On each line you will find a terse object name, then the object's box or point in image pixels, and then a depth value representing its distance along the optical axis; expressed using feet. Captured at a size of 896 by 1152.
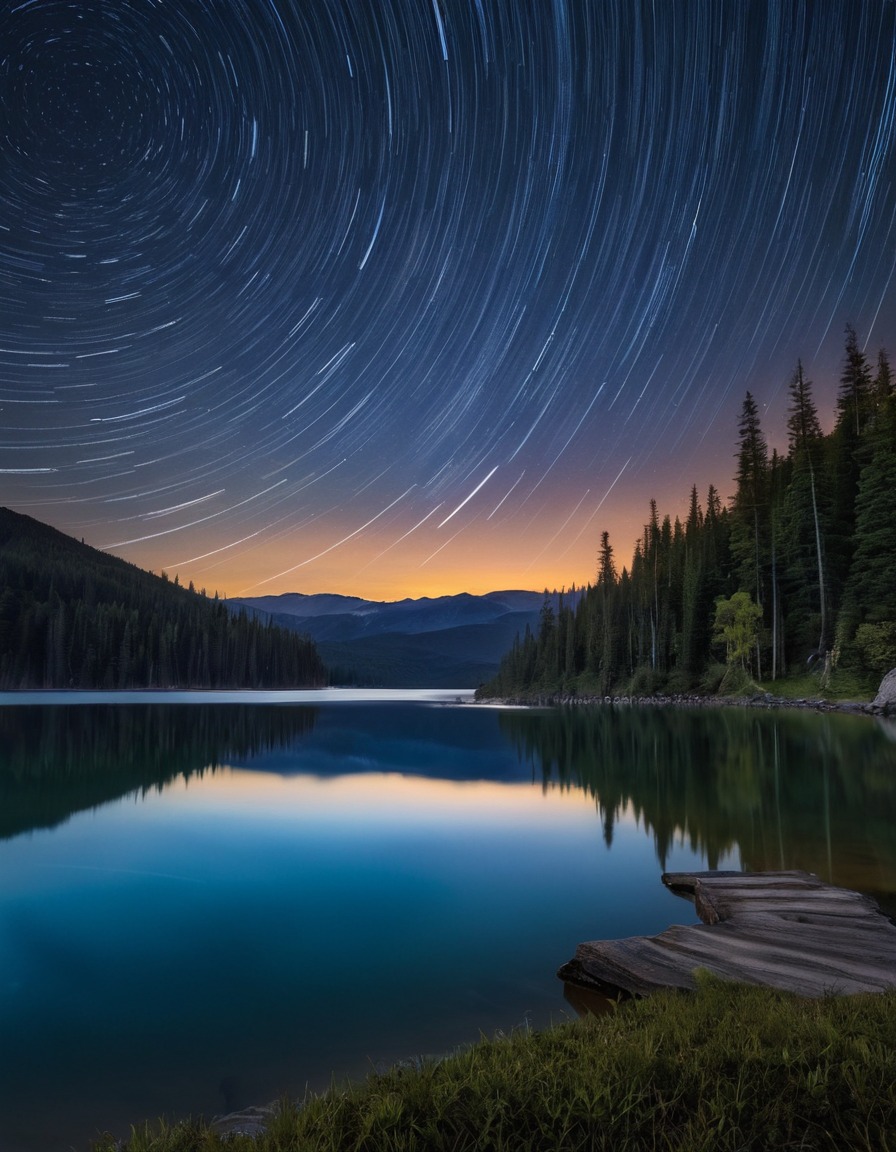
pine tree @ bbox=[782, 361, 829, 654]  217.97
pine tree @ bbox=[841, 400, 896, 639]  178.64
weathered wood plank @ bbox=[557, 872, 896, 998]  24.61
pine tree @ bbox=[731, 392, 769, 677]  254.47
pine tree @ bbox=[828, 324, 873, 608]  216.33
